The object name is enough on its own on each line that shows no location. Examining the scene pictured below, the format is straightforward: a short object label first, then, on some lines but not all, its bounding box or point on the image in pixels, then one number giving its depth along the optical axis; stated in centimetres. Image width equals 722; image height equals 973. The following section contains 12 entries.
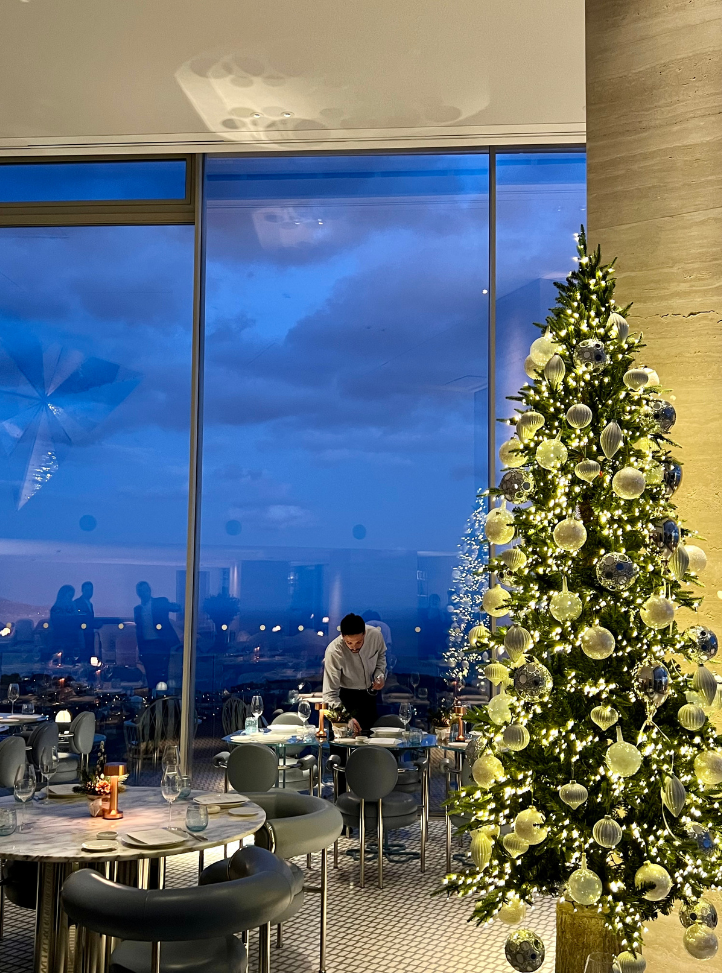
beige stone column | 304
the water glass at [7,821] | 344
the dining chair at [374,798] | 541
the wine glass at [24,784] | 381
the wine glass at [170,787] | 390
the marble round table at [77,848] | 323
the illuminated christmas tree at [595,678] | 236
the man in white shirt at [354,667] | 679
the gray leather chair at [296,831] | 377
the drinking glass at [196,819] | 346
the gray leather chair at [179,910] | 278
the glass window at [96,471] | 695
